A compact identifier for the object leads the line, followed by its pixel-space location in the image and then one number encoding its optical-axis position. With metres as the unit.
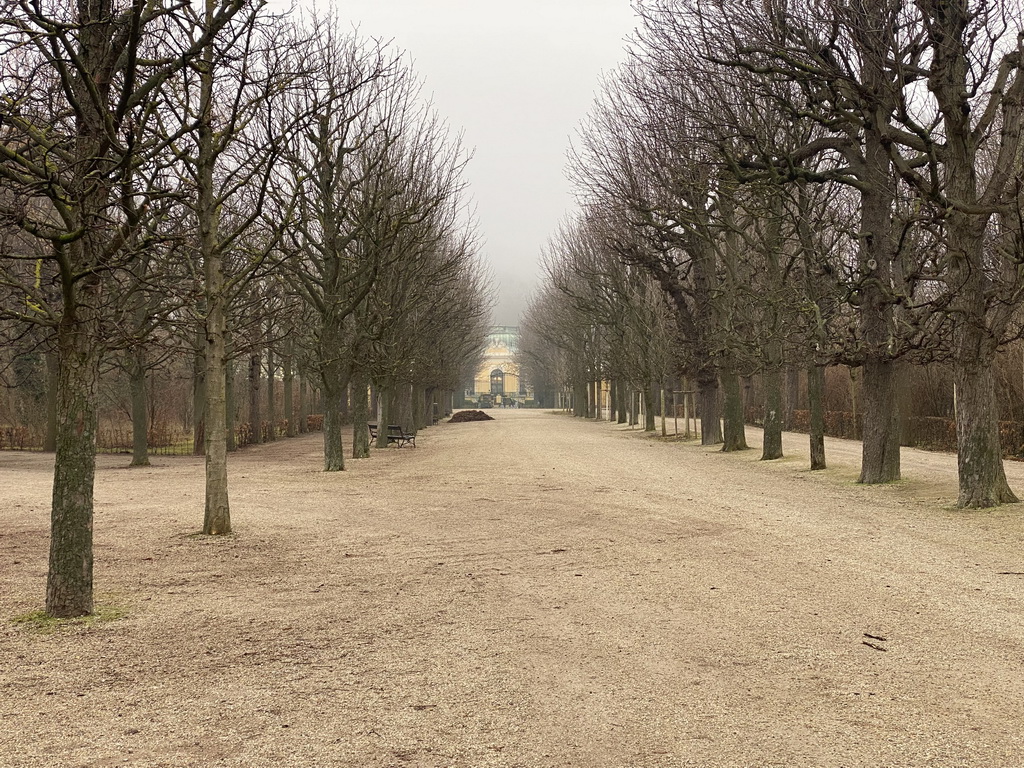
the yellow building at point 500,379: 122.63
